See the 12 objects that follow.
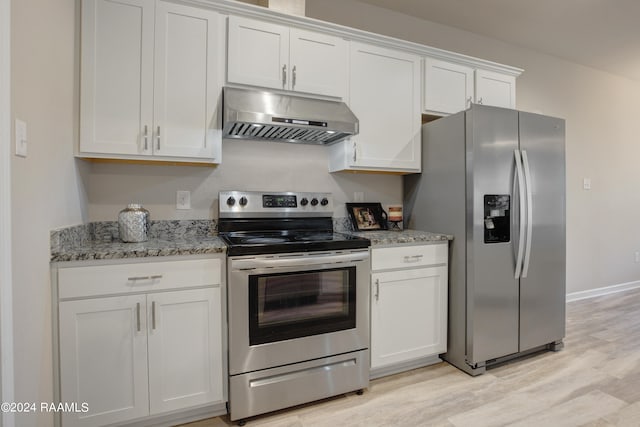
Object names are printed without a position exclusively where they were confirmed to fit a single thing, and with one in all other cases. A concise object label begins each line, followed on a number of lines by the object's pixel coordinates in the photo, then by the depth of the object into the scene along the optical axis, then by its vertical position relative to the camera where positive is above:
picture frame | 2.70 -0.03
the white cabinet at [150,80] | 1.78 +0.74
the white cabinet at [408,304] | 2.15 -0.62
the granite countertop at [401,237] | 2.16 -0.16
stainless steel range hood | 1.93 +0.58
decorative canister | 1.86 -0.07
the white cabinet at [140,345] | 1.51 -0.64
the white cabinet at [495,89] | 2.82 +1.08
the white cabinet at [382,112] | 2.41 +0.76
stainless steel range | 1.75 -0.60
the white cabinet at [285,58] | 2.05 +1.00
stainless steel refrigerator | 2.23 -0.08
